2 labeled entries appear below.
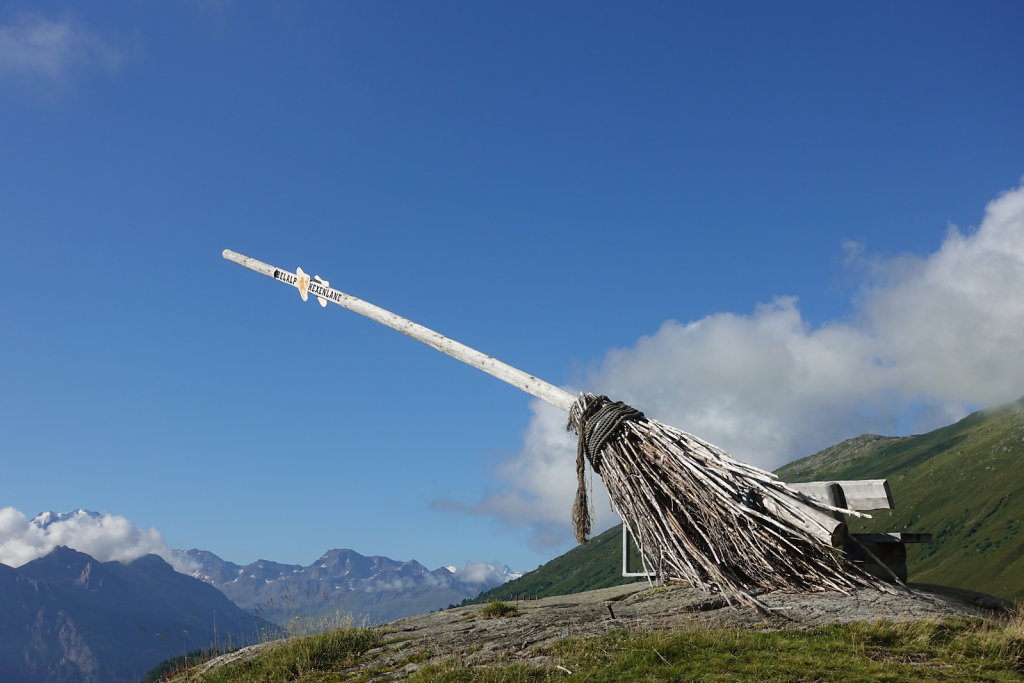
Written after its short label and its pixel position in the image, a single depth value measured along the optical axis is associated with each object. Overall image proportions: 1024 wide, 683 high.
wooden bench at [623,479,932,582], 12.19
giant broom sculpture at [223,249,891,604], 11.72
